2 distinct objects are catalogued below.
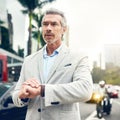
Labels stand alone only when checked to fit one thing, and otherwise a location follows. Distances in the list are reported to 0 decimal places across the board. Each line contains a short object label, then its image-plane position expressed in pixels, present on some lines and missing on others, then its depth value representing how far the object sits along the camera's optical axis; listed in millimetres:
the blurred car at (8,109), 2492
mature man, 800
